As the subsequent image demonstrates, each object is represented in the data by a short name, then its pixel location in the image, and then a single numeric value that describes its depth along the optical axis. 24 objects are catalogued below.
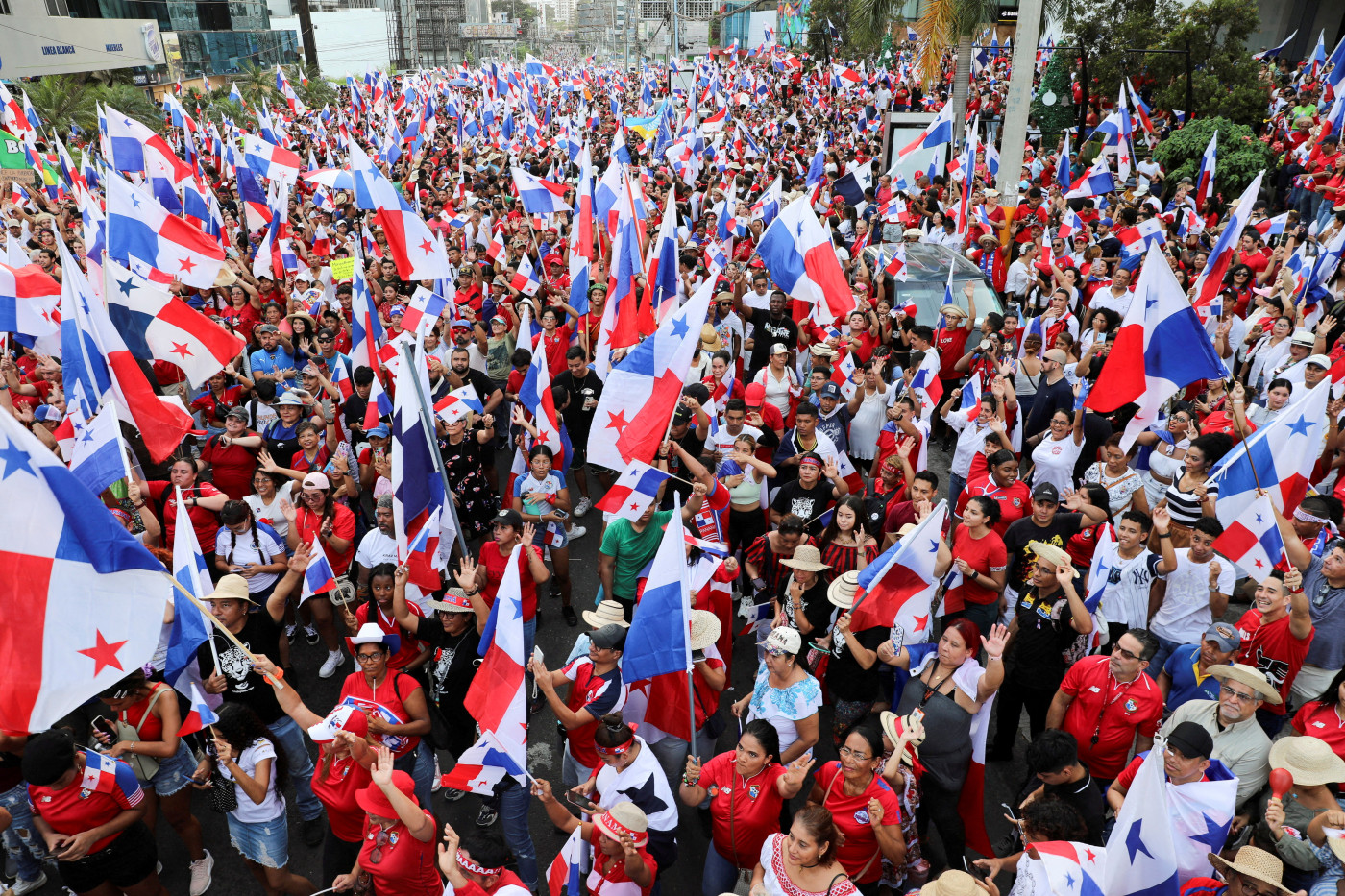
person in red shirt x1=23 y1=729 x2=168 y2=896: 4.00
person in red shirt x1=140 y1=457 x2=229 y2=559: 6.45
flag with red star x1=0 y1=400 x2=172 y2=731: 4.01
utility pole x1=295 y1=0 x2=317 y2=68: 75.12
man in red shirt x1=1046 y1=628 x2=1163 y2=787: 4.42
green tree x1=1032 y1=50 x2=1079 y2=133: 23.61
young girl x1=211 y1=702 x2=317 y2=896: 4.23
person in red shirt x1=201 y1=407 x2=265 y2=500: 7.21
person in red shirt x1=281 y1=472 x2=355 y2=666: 6.30
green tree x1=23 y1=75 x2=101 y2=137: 24.88
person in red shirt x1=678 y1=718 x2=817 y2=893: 4.12
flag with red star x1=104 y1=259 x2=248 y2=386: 7.92
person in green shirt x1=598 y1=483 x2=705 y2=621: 5.99
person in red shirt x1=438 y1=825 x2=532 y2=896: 3.58
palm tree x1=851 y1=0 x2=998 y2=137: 19.94
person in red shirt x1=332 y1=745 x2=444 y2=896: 3.94
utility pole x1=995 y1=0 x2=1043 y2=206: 15.04
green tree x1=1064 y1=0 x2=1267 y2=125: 19.84
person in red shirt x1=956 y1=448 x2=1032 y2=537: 6.07
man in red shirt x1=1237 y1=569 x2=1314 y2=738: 4.55
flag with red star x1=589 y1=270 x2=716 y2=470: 6.44
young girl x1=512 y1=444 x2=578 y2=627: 6.67
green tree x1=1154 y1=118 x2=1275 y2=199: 16.08
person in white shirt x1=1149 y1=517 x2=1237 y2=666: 4.98
